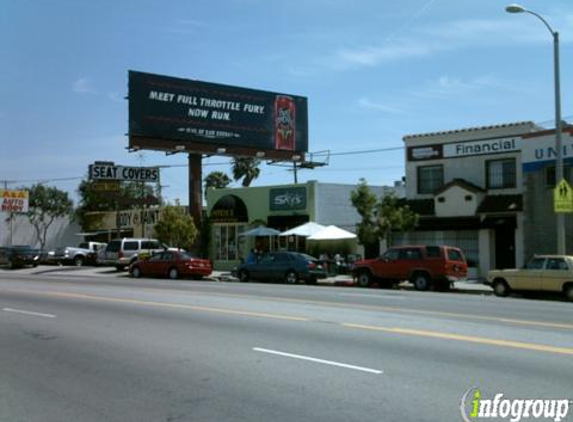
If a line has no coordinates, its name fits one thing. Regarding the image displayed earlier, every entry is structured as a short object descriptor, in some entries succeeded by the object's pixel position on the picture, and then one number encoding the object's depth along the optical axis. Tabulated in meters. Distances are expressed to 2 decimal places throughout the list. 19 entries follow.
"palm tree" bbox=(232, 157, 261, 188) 69.19
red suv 25.36
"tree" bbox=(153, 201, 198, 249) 38.56
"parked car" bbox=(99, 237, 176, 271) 40.34
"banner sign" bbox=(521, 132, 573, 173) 28.59
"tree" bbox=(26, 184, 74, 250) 65.50
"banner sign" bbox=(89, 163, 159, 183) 46.19
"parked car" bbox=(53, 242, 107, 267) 47.88
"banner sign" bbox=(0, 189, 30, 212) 61.72
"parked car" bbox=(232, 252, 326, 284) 29.89
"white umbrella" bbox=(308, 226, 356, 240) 33.94
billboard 40.31
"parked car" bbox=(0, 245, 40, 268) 47.19
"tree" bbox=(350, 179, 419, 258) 30.45
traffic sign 23.30
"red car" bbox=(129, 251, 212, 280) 33.47
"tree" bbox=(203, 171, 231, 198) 73.88
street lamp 23.45
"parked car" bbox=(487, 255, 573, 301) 21.27
